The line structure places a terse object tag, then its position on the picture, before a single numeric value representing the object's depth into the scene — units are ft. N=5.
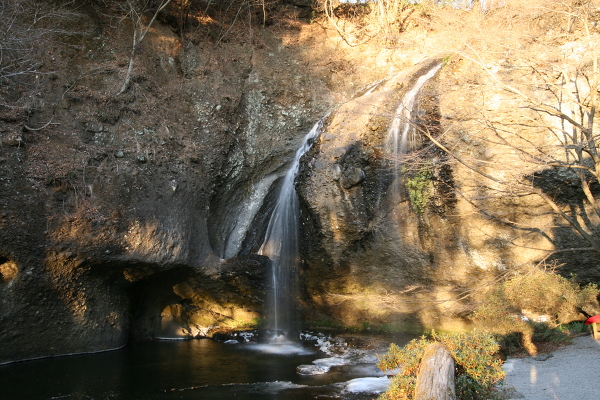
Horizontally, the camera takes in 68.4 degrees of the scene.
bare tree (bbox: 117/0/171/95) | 48.37
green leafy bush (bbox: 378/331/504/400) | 17.67
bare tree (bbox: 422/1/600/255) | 32.99
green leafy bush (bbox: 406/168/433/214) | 39.93
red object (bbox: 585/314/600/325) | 30.40
